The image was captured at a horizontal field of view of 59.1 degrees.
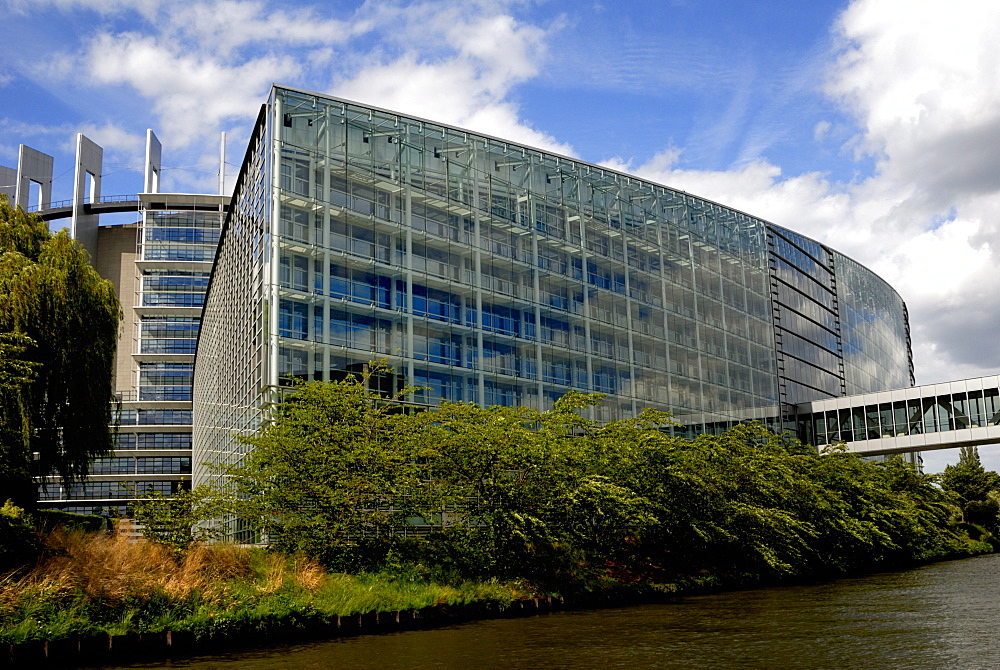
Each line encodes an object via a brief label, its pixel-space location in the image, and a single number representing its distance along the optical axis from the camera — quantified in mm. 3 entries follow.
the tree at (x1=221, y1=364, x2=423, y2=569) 27438
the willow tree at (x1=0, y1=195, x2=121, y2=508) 23938
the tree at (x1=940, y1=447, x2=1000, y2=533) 63062
